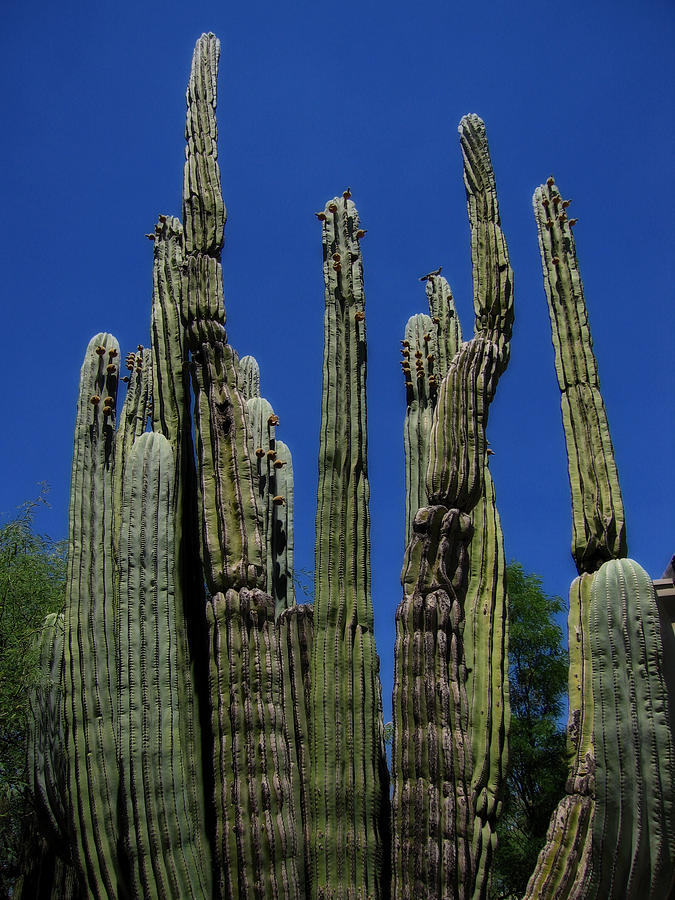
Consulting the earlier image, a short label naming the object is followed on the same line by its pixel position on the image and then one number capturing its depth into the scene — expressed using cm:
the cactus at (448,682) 383
